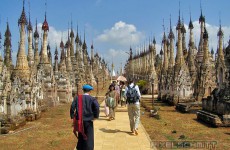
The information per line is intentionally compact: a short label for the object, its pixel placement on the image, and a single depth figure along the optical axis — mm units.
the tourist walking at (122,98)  20919
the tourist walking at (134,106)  10805
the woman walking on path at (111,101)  14698
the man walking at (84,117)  6309
